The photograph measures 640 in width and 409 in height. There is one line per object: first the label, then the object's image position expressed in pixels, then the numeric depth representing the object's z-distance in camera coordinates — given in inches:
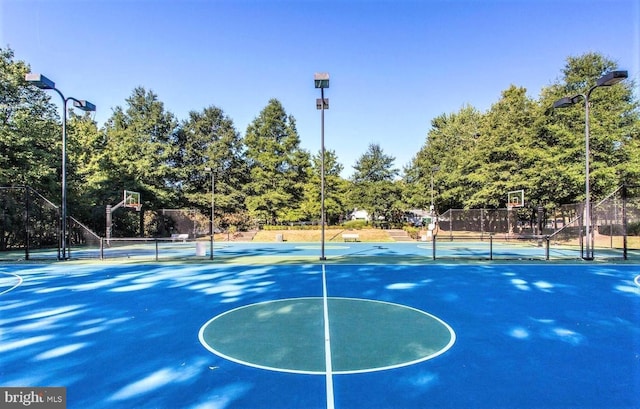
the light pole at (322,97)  494.0
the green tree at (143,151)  1261.1
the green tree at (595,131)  937.5
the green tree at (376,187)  1620.3
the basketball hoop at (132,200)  1056.0
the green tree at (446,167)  1470.2
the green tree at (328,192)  1529.3
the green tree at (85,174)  987.9
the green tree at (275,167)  1541.6
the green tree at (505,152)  1117.1
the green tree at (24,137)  807.1
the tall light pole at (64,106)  516.4
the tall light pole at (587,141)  531.8
